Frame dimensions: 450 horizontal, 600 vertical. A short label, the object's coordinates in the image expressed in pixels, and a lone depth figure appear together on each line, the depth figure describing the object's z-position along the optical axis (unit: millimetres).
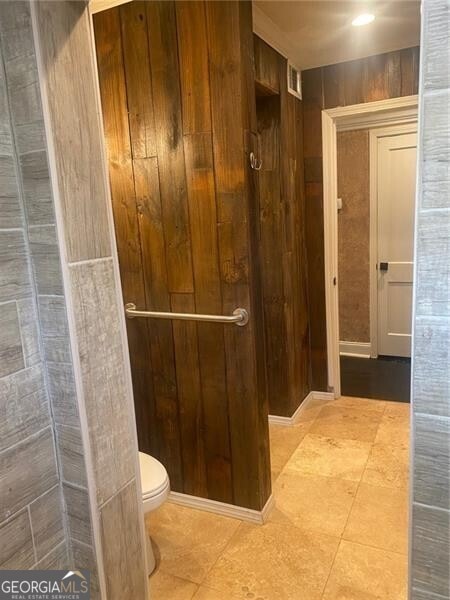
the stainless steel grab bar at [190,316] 1837
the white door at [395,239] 3773
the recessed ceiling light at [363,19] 2289
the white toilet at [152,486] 1625
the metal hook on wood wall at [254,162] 1790
